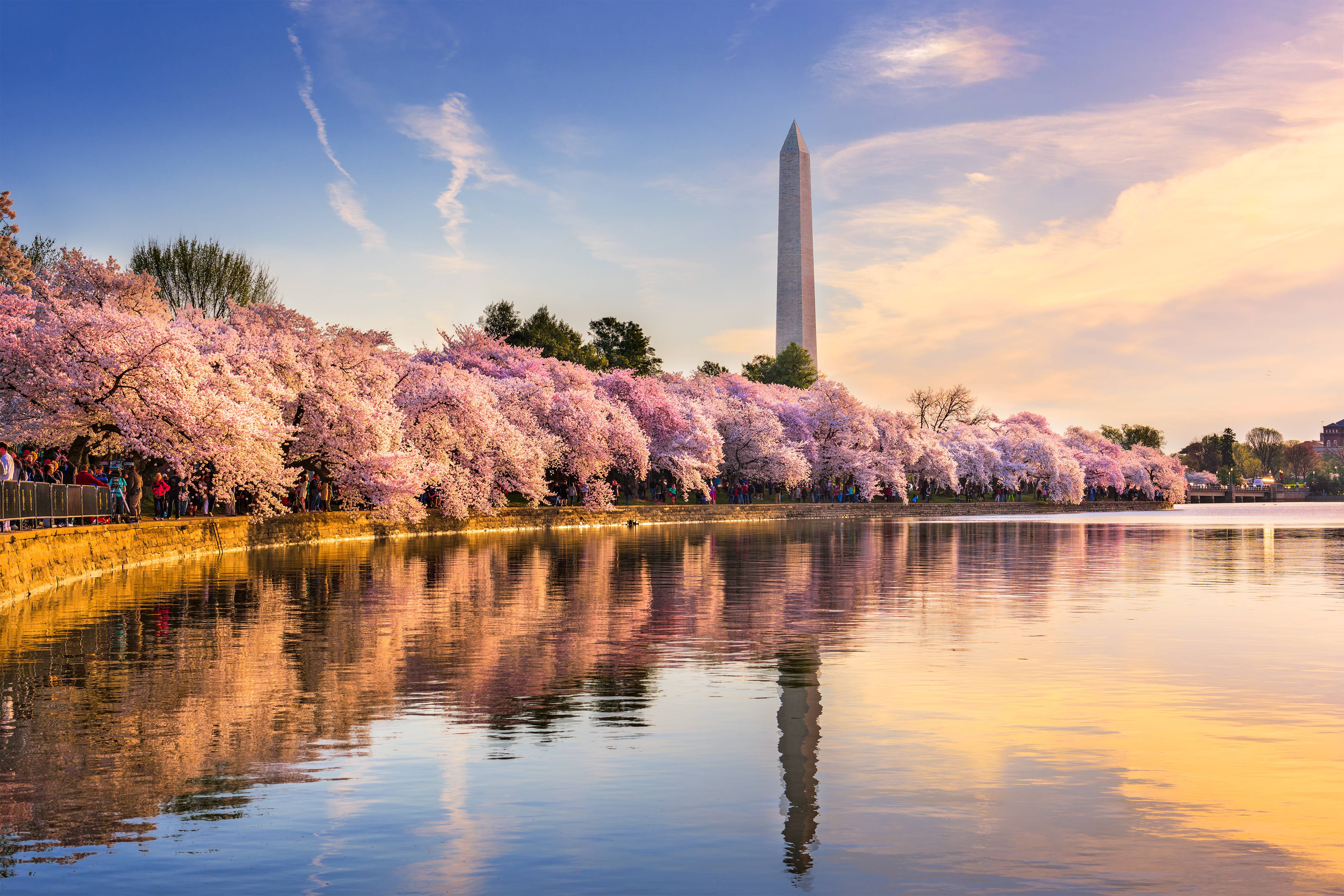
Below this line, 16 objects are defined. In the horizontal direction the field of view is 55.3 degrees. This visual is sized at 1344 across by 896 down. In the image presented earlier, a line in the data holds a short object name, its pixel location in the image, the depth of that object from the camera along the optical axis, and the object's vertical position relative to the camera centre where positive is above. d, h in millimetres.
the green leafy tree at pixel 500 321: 135750 +19025
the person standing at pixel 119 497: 38156 +56
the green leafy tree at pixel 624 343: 130625 +16086
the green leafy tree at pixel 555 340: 116500 +15486
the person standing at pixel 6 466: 27156 +695
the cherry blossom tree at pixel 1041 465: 131875 +3527
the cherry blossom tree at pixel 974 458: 127000 +4190
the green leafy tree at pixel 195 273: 89562 +15887
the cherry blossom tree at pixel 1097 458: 147250 +4842
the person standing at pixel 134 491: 38875 +233
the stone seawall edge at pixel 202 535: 26172 -1204
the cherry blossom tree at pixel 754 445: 99188 +4223
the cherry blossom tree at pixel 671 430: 89312 +4922
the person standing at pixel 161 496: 41906 +97
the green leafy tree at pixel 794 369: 123250 +12748
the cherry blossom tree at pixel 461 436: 62094 +3112
